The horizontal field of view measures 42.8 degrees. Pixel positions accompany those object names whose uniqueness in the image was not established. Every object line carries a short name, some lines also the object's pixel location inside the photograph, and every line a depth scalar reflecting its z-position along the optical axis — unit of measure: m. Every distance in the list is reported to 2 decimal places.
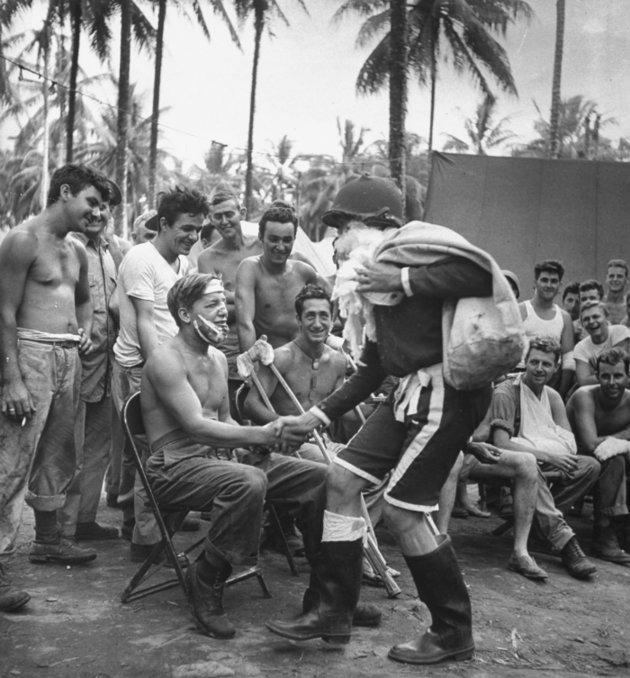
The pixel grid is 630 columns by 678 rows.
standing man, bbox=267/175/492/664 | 3.15
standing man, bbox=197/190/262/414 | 5.57
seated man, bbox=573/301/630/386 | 6.49
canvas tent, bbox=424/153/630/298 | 11.71
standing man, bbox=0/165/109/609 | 3.96
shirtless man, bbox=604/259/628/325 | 7.59
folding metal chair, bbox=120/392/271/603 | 3.60
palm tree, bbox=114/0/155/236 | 22.92
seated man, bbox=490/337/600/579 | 5.32
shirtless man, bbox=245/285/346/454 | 4.75
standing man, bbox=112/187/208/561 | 4.72
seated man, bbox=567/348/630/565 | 5.45
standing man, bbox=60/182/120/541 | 4.91
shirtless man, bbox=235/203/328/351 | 5.16
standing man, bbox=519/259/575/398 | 6.62
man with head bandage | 3.41
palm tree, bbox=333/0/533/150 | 25.17
